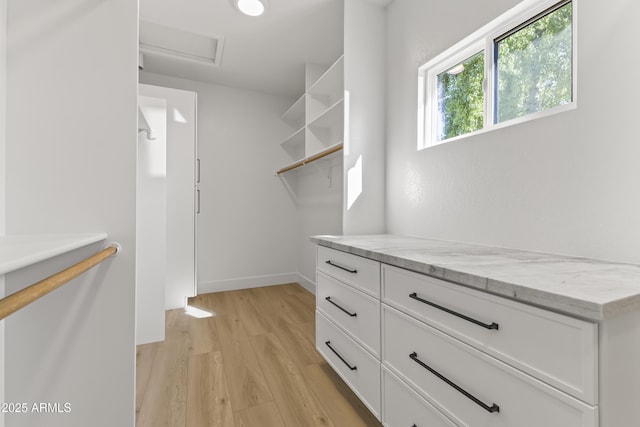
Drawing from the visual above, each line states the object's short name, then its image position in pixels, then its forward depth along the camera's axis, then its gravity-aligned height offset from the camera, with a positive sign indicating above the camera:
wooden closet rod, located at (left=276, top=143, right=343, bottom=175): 2.22 +0.50
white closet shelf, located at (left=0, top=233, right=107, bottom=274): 0.49 -0.08
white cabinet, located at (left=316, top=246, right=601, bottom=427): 0.61 -0.40
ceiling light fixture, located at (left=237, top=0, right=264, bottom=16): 2.09 +1.54
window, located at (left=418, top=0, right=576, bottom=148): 1.20 +0.72
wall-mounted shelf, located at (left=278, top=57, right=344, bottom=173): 2.65 +1.01
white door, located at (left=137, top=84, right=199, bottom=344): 2.77 +0.17
